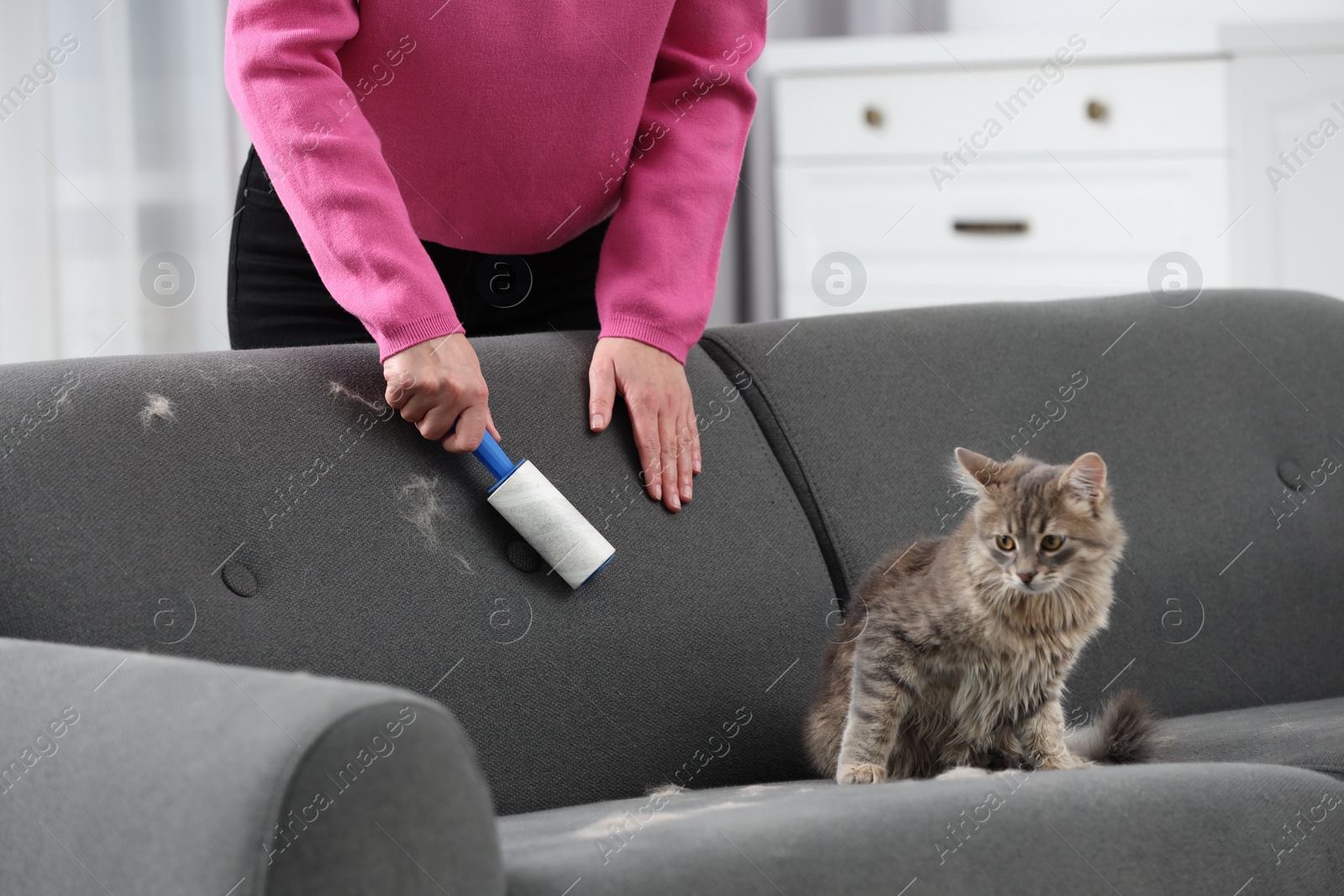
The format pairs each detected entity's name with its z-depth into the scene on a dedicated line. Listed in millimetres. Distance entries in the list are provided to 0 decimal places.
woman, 3808
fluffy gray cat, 3753
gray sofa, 2506
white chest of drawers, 4941
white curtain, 4535
